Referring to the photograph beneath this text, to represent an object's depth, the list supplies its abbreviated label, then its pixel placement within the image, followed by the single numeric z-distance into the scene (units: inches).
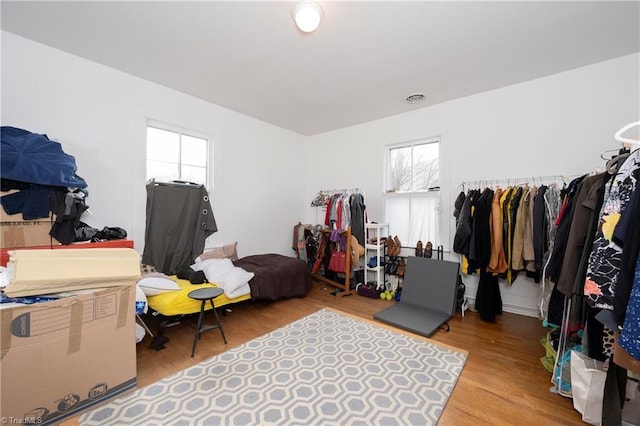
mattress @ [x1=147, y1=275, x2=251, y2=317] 93.1
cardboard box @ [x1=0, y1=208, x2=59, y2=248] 77.0
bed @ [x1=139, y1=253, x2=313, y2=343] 95.1
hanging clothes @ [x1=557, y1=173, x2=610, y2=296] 58.6
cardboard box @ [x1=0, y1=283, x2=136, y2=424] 53.7
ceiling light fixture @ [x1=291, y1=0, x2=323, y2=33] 73.7
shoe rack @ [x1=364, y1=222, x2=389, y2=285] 149.6
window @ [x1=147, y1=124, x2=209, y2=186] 127.3
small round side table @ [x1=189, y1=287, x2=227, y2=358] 89.0
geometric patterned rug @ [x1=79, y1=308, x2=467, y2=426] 60.9
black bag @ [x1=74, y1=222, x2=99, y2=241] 91.0
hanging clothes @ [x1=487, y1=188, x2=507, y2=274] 112.1
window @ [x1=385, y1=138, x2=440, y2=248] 148.0
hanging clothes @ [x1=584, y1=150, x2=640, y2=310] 49.4
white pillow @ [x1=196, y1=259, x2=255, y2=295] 108.4
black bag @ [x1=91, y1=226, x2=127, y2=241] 97.7
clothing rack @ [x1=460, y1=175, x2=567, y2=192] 113.4
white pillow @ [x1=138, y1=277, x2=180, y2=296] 94.4
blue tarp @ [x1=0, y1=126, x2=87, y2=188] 75.7
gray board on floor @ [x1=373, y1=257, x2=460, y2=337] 106.9
